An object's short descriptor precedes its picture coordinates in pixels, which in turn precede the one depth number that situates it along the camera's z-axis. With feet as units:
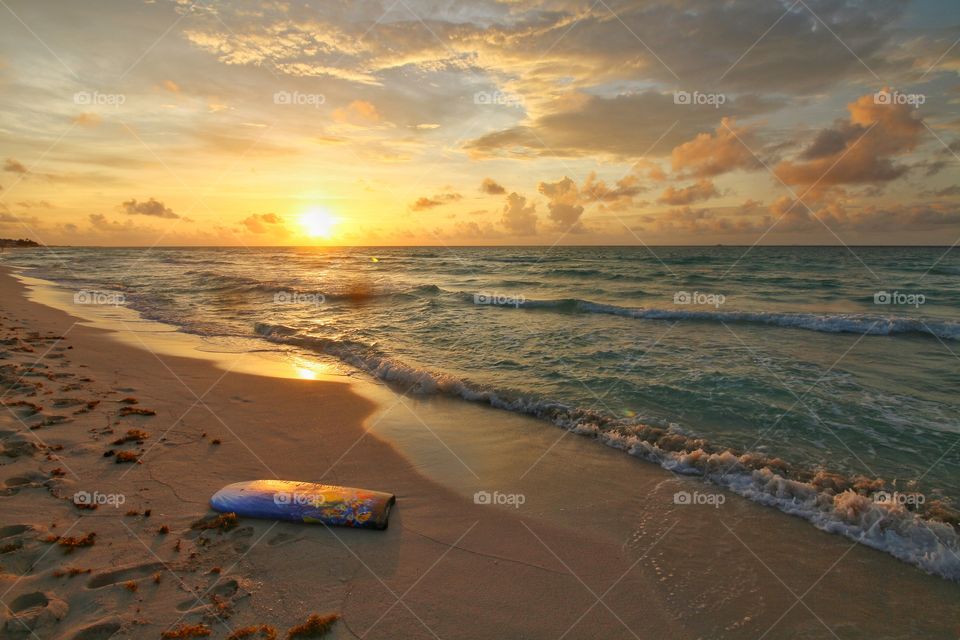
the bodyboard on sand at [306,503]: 16.60
